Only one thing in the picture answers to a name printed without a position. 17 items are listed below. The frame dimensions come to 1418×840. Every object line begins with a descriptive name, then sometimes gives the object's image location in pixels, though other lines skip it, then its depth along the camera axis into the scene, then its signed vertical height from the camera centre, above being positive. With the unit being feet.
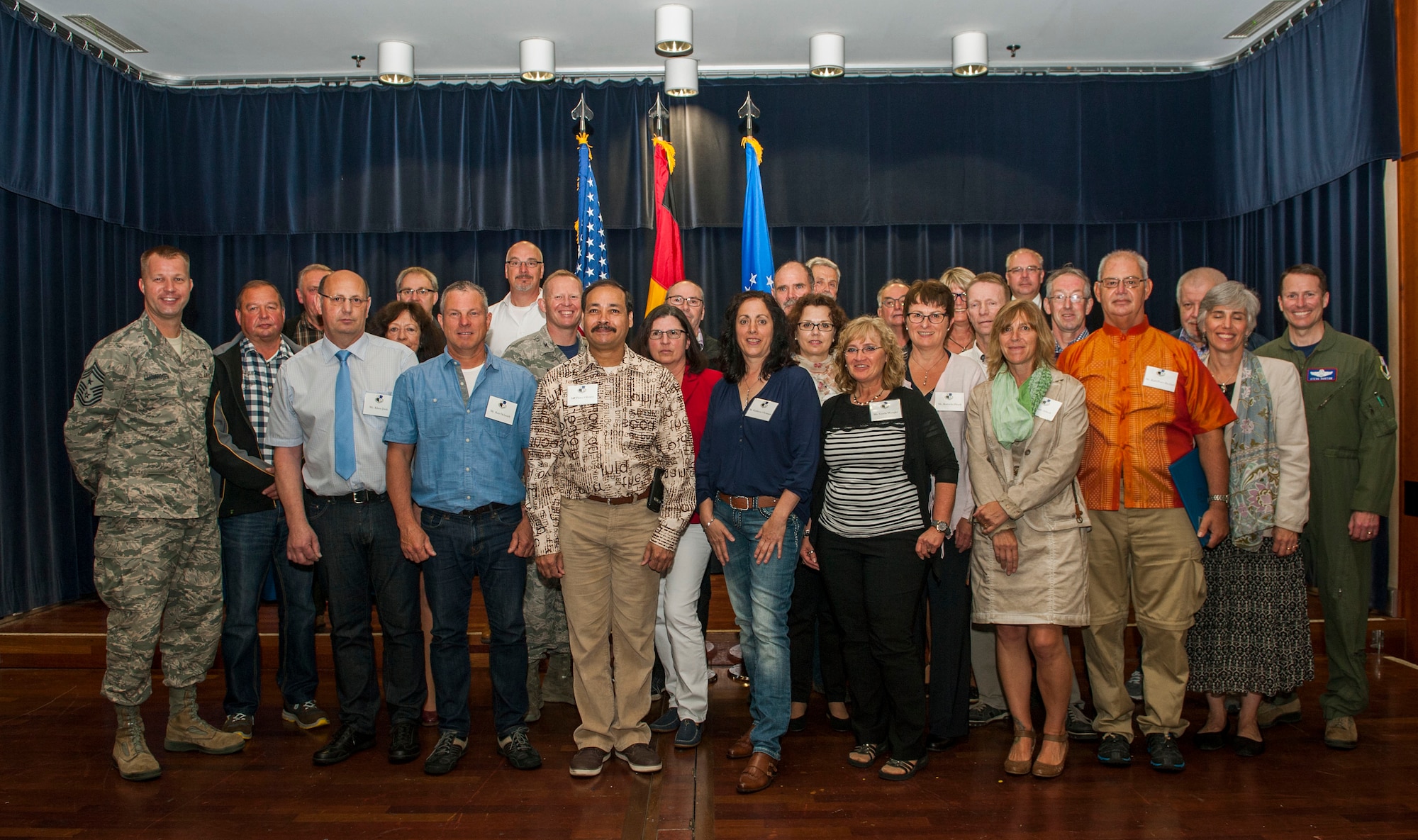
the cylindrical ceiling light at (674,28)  17.58 +7.36
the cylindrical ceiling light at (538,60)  19.40 +7.48
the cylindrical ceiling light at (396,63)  19.34 +7.42
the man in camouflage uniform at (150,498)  10.55 -0.92
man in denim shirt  10.41 -0.88
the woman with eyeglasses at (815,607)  10.89 -2.39
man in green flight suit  11.53 -0.69
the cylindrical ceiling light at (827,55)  19.38 +7.54
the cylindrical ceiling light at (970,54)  19.29 +7.48
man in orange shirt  10.25 -0.98
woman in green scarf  9.86 -1.10
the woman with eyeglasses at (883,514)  9.92 -1.10
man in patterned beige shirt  10.11 -0.75
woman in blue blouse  10.08 -0.78
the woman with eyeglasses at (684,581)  10.89 -1.96
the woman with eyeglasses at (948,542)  10.64 -1.45
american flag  19.77 +3.89
